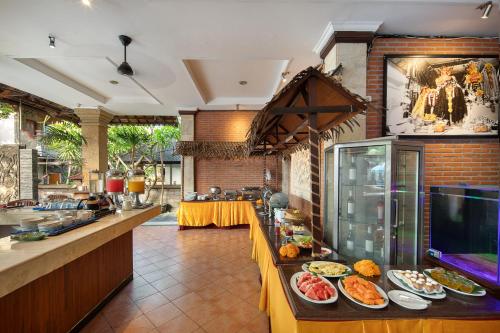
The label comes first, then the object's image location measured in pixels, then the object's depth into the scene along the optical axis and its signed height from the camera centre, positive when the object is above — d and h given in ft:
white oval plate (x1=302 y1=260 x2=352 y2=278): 5.16 -2.78
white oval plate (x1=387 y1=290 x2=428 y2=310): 4.03 -2.76
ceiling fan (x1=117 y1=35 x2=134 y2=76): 9.84 +4.93
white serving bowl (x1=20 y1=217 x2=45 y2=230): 5.98 -1.76
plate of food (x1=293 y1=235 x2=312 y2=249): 6.91 -2.65
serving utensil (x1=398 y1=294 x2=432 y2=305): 4.15 -2.75
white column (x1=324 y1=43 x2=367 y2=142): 8.98 +4.20
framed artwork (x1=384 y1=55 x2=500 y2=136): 9.11 +3.09
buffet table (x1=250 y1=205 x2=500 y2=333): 3.84 -2.84
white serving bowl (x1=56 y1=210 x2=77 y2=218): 7.07 -1.73
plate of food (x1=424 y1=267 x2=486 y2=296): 4.48 -2.70
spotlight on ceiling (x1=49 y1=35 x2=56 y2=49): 9.55 +5.74
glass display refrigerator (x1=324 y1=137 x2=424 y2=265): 6.89 -1.33
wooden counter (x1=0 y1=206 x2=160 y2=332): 4.51 -3.61
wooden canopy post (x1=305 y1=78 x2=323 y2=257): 5.72 +0.21
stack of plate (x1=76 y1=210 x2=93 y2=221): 7.25 -1.82
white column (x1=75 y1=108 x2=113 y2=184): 20.89 +2.62
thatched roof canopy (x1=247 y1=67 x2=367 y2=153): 5.42 +1.87
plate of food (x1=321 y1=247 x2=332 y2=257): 6.51 -2.82
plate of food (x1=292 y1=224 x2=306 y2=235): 8.03 -2.58
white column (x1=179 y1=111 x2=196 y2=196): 21.90 +3.28
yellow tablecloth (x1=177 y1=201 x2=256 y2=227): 19.13 -4.57
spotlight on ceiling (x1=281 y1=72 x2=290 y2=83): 13.46 +5.90
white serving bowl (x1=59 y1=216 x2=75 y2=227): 6.51 -1.82
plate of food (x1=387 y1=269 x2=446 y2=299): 4.42 -2.71
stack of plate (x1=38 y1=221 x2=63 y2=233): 5.98 -1.84
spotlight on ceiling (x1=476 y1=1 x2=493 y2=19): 7.37 +5.69
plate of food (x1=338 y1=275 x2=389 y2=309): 4.10 -2.70
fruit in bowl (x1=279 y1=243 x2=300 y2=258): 6.33 -2.69
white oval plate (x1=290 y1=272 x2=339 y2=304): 4.14 -2.73
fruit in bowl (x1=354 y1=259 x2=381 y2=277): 5.27 -2.70
